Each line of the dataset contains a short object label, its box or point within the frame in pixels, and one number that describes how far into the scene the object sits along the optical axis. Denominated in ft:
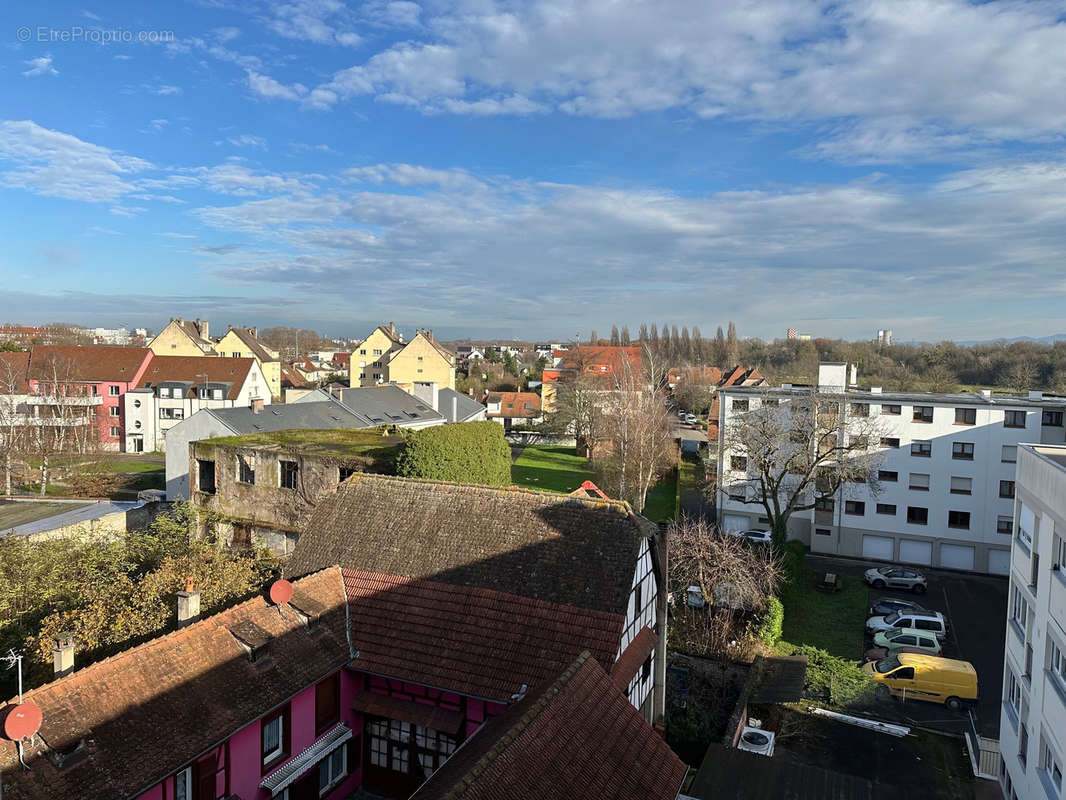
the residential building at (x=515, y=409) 256.93
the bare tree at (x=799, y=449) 107.86
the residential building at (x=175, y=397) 200.34
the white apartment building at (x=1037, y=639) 49.60
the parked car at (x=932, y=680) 70.59
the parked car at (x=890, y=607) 91.71
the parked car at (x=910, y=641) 80.79
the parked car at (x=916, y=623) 84.84
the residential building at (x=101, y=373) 197.98
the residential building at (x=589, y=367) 229.86
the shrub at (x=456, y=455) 78.23
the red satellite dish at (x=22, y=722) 30.35
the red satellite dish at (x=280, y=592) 47.67
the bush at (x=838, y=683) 69.00
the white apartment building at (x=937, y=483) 111.04
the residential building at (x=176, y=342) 246.68
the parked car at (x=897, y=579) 102.89
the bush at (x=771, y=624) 78.69
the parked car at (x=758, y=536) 113.96
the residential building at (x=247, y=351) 260.21
